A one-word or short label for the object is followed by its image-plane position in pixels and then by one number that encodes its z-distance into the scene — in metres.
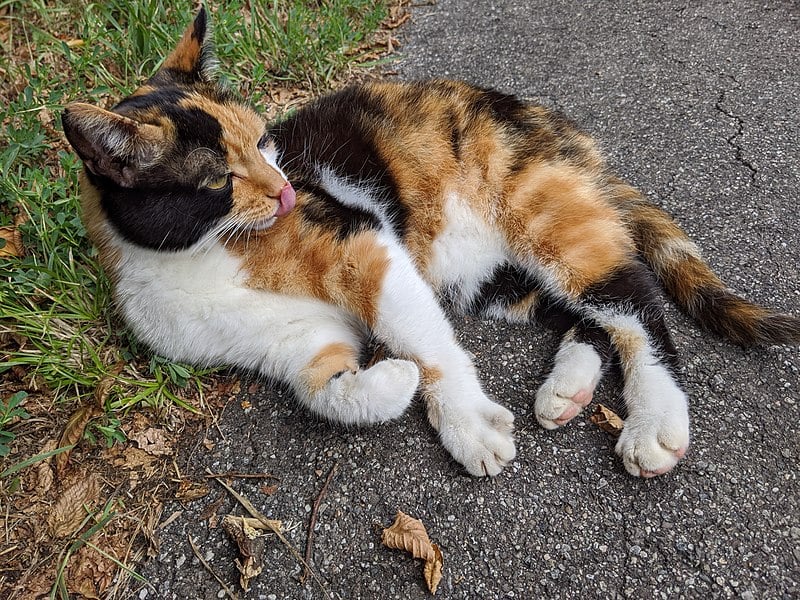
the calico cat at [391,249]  0.31
